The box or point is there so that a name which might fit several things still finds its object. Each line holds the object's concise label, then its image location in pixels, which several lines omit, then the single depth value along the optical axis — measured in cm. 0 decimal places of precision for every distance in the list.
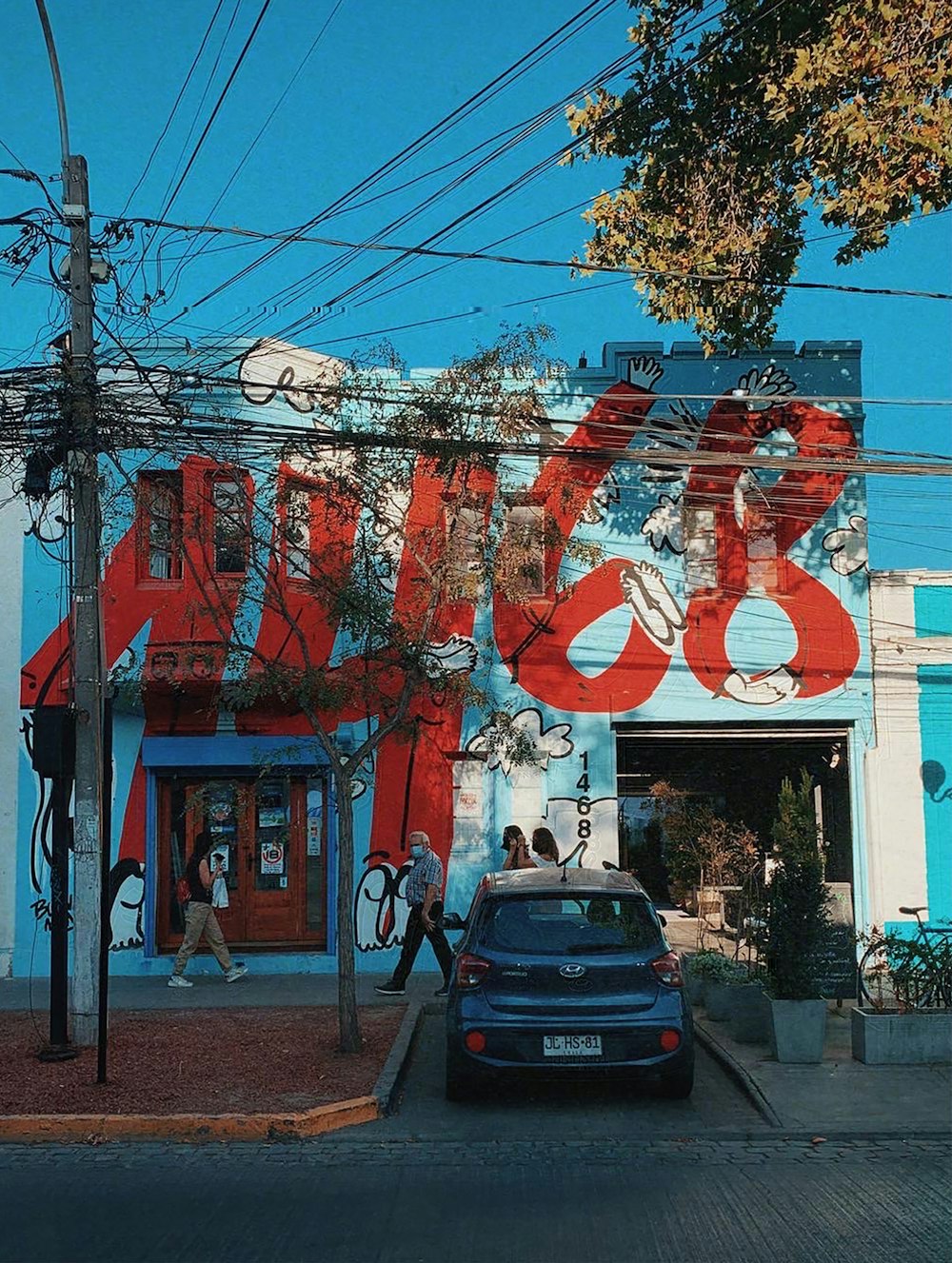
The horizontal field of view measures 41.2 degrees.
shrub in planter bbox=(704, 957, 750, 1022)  1161
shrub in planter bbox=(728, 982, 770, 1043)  1094
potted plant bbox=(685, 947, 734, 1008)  1207
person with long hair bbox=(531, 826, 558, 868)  1472
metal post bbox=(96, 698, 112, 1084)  898
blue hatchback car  859
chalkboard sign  1159
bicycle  1019
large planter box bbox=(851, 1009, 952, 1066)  983
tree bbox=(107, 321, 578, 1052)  1062
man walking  1303
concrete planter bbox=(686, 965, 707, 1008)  1247
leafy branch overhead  937
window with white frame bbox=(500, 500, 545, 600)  1120
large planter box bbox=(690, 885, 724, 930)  1695
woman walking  1366
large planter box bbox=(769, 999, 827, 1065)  994
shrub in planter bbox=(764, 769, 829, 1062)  994
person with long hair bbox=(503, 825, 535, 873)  1398
